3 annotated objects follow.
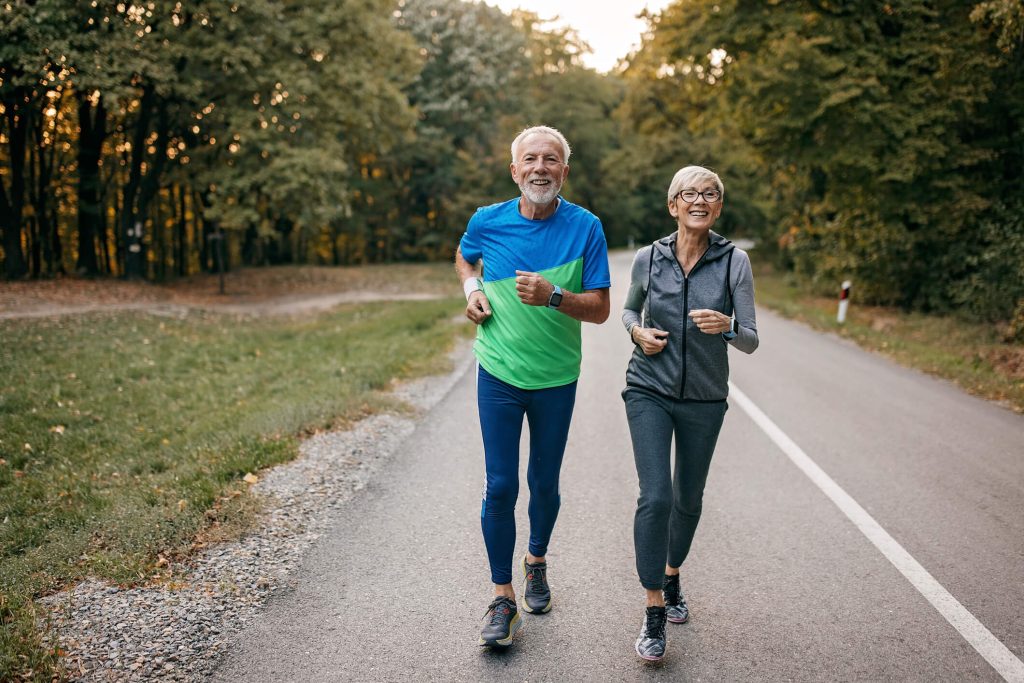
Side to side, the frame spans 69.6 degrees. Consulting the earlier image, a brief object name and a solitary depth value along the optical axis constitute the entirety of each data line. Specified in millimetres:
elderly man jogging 3242
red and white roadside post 15338
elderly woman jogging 3244
